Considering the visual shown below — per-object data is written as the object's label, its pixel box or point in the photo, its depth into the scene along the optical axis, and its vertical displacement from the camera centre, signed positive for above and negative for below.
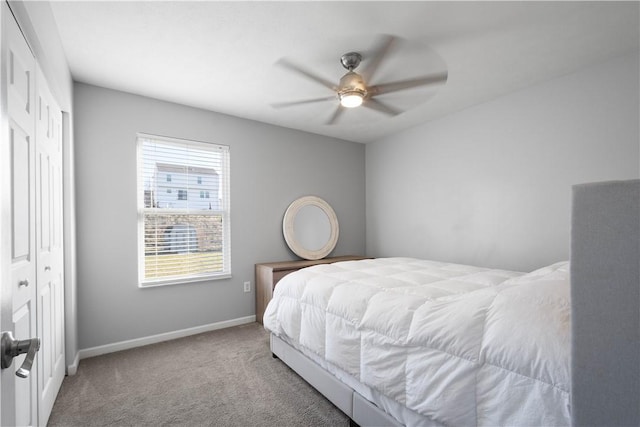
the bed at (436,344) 1.13 -0.61
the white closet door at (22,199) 1.27 +0.07
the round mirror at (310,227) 4.12 -0.20
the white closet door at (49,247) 1.75 -0.20
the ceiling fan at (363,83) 2.22 +0.93
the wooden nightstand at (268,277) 3.53 -0.72
